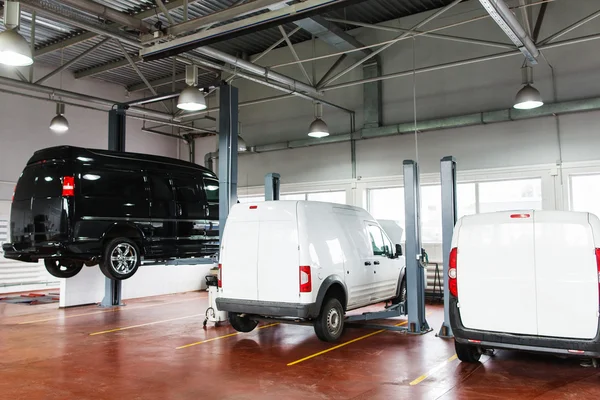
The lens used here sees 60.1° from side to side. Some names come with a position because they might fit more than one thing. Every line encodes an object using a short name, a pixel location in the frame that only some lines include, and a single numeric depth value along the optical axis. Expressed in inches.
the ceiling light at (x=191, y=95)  369.4
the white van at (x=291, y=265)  273.0
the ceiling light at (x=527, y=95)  387.5
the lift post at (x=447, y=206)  312.7
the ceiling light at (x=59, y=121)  489.4
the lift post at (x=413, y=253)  325.4
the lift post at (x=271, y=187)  385.4
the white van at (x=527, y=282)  201.9
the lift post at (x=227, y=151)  362.3
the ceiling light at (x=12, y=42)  267.9
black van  309.4
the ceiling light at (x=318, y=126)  498.0
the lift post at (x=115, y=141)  465.1
